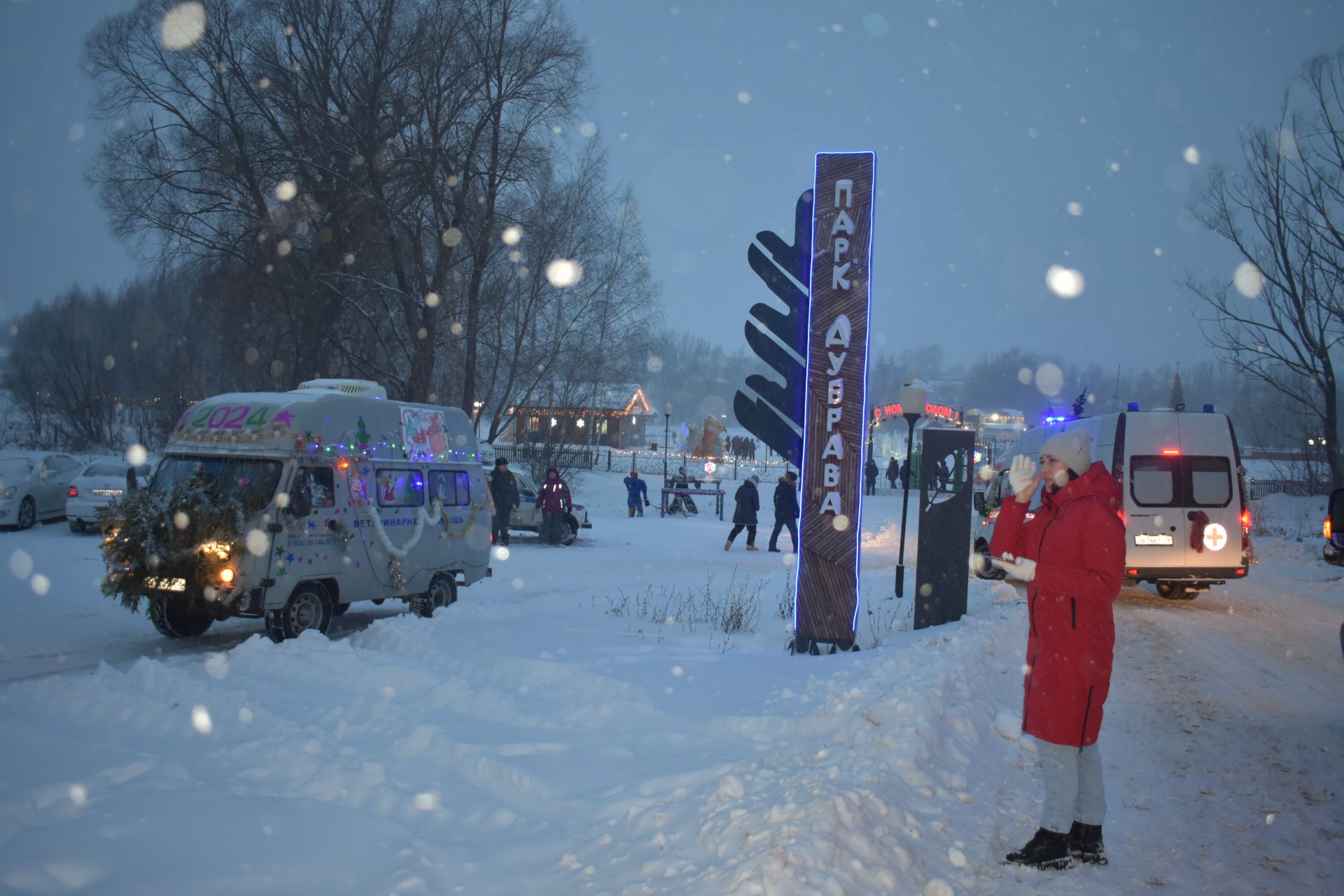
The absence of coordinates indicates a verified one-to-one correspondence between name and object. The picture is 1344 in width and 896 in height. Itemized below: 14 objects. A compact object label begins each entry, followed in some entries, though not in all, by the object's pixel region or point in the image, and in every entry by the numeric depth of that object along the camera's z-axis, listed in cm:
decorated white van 938
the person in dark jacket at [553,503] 2159
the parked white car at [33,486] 1947
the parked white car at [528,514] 2334
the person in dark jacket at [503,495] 2169
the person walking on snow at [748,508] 2234
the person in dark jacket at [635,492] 3120
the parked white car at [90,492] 1945
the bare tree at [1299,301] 2080
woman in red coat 438
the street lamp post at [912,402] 1614
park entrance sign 909
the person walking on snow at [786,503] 2109
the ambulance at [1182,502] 1313
